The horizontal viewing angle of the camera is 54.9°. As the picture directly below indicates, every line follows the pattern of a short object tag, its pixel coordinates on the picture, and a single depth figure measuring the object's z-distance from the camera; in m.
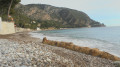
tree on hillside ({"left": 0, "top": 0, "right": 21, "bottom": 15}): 31.05
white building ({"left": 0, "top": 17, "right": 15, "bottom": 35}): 27.17
